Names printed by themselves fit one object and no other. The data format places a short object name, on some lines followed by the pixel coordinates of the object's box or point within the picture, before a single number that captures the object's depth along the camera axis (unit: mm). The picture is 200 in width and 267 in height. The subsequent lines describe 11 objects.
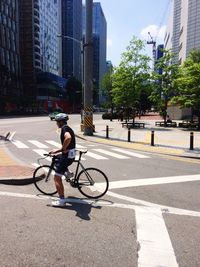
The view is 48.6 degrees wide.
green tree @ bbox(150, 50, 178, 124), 24282
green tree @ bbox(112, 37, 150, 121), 22992
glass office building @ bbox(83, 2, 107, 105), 71622
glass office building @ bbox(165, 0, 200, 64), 47384
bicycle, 5012
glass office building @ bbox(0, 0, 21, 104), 57403
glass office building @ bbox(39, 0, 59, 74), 87679
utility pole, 15795
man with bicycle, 4569
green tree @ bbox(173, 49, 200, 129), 20717
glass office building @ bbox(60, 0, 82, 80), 97217
